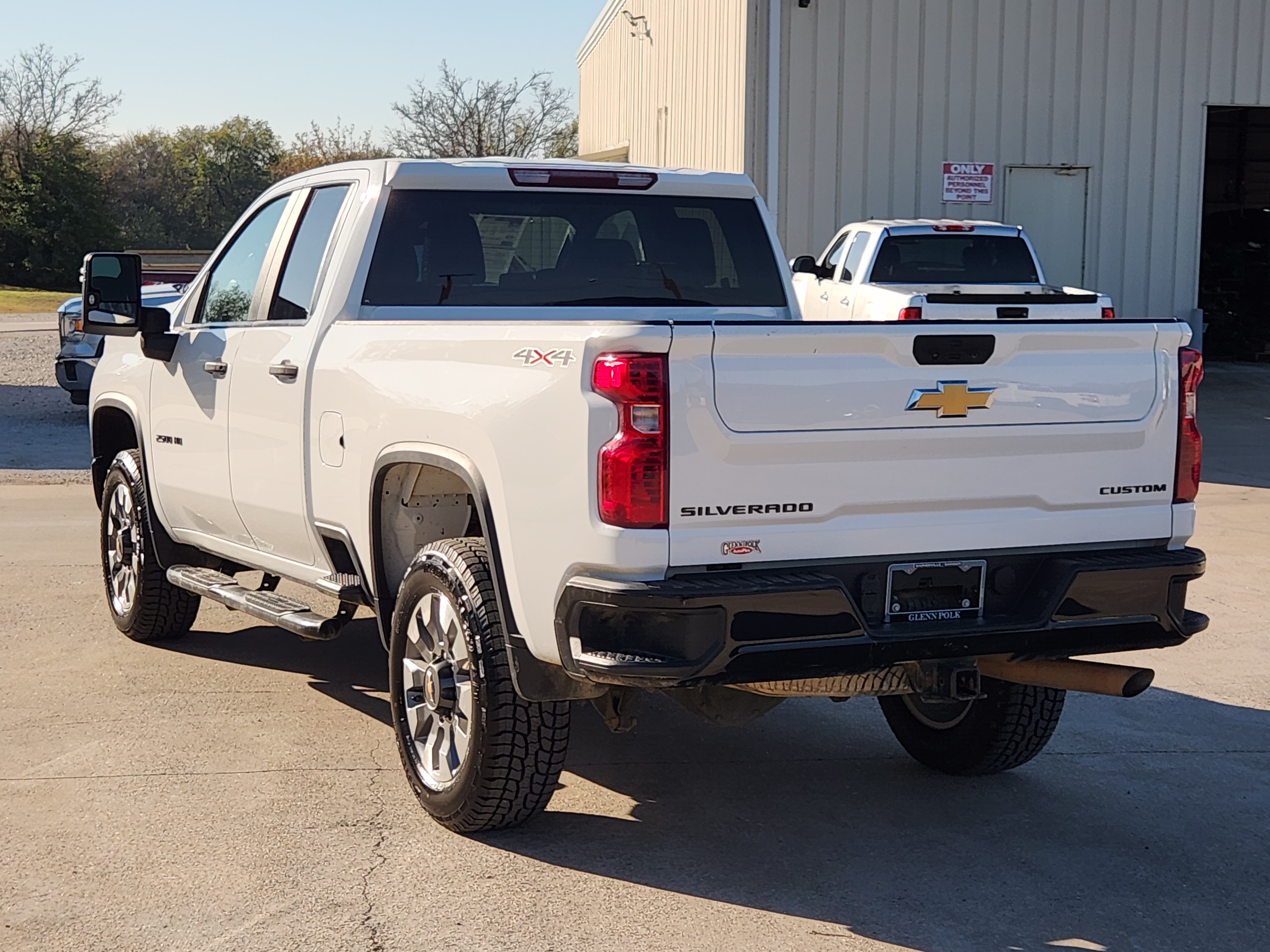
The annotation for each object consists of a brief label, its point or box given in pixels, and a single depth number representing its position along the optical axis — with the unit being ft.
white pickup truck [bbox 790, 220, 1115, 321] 48.14
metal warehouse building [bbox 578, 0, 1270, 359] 61.72
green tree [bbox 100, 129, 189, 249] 220.84
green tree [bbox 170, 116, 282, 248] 236.63
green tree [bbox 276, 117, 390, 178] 223.30
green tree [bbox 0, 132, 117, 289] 164.86
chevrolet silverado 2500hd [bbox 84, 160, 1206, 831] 13.05
